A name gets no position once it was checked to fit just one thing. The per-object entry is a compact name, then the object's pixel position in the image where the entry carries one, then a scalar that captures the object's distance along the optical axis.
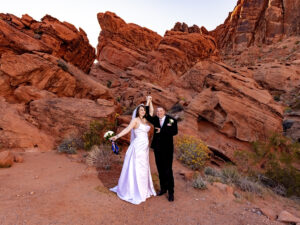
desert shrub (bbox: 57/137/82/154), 7.58
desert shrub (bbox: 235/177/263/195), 5.28
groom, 4.44
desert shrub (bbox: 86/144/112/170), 6.27
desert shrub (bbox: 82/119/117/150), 8.12
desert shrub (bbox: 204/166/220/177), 6.34
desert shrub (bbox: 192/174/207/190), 5.03
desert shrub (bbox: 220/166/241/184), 5.75
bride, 4.25
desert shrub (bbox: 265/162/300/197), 6.04
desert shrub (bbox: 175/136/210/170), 7.43
